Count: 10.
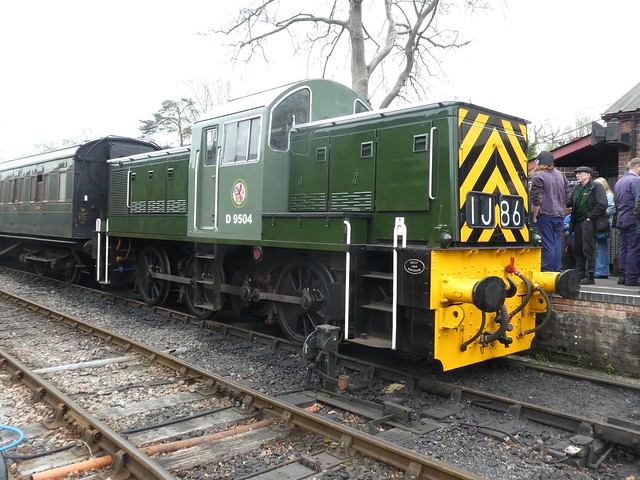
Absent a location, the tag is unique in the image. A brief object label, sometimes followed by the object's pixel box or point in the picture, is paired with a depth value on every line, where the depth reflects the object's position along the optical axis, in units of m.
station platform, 6.00
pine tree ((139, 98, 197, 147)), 39.41
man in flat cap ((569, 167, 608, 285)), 7.75
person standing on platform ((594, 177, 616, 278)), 8.35
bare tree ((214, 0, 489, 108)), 17.80
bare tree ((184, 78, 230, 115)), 37.72
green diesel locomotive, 5.21
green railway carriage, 11.78
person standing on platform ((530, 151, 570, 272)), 7.07
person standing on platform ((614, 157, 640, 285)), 7.57
